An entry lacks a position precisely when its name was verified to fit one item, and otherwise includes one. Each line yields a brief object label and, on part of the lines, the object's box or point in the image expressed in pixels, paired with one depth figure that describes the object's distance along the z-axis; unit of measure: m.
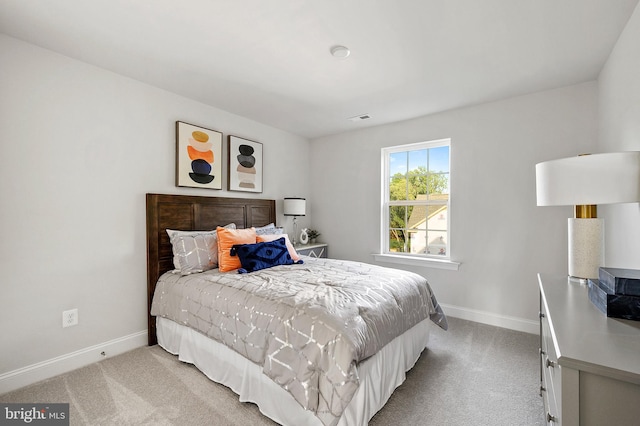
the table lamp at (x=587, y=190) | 1.32
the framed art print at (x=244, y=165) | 3.56
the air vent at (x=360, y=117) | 3.68
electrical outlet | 2.31
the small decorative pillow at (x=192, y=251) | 2.68
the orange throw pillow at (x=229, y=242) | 2.68
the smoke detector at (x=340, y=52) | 2.17
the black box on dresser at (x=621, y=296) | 1.07
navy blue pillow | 2.64
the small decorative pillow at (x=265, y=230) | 3.39
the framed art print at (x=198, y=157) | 3.03
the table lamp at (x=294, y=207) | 4.09
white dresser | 0.76
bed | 1.53
